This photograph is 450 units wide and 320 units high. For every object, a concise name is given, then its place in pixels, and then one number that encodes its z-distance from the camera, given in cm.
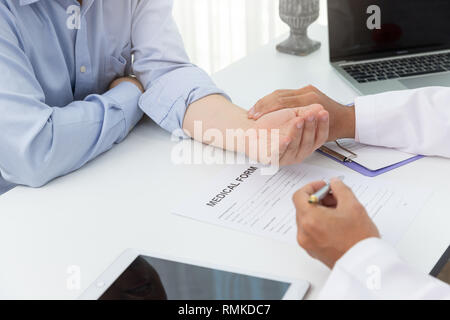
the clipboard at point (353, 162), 92
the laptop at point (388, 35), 130
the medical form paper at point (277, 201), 78
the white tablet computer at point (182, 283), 65
